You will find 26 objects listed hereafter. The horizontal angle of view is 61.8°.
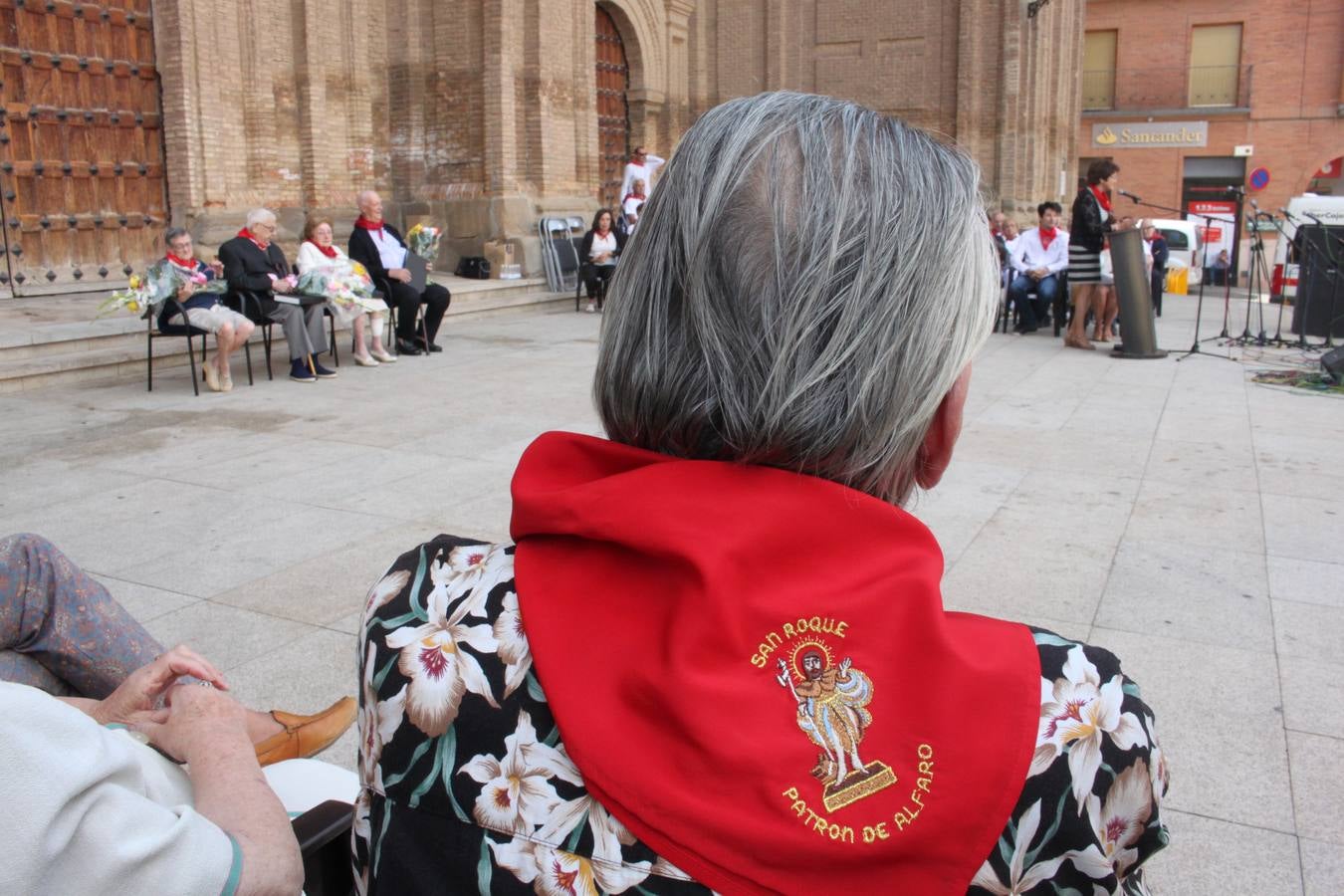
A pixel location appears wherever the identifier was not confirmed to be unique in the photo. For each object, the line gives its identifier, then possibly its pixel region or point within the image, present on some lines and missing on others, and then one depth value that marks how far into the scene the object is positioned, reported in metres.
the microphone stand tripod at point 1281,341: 11.35
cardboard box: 14.81
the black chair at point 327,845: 1.41
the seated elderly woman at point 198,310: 7.98
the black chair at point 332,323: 9.07
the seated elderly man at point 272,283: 8.29
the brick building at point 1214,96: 31.91
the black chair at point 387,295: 10.01
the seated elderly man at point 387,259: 9.98
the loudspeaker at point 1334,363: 8.88
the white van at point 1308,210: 15.81
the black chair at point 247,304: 8.34
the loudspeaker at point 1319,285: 11.05
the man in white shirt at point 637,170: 16.14
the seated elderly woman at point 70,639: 2.21
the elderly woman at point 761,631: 0.92
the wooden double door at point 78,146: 10.58
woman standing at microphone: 11.23
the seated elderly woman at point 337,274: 8.96
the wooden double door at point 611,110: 18.75
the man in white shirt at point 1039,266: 12.98
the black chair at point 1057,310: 13.09
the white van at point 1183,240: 23.25
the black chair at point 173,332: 7.94
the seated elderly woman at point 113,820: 0.97
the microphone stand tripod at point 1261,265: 11.55
